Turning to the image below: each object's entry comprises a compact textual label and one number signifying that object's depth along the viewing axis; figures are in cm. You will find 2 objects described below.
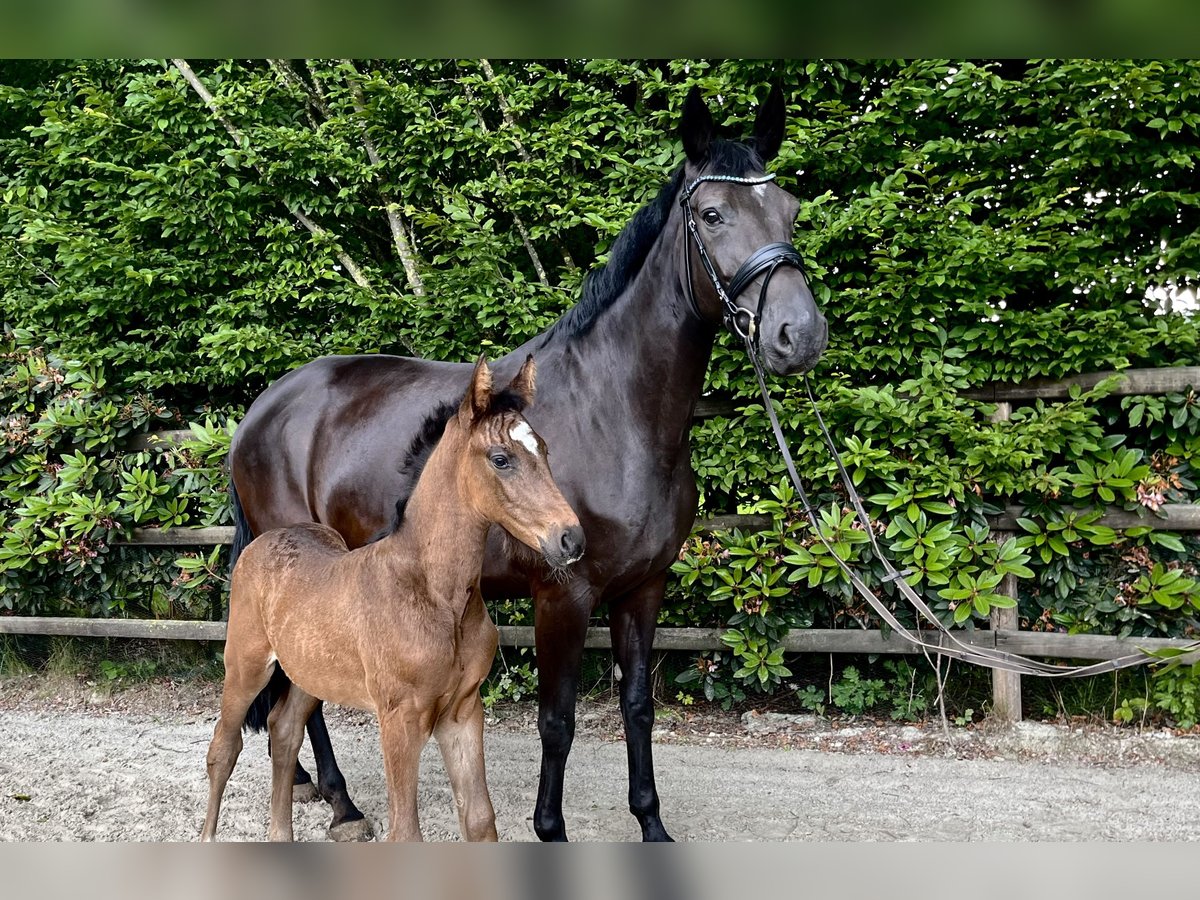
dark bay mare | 301
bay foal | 237
